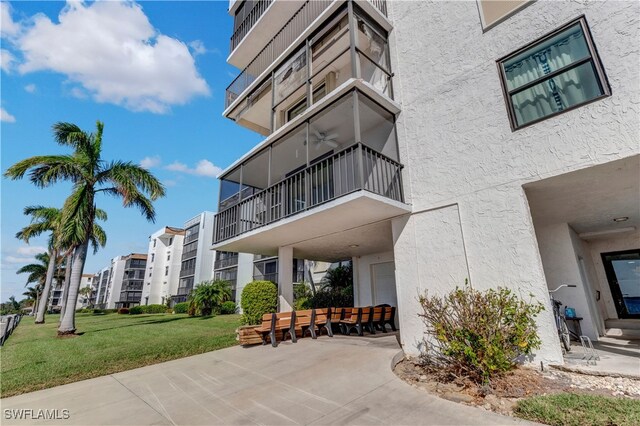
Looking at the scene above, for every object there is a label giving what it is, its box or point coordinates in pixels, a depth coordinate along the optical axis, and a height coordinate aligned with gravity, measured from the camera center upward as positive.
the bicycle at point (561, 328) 6.04 -0.96
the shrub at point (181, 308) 35.64 -1.89
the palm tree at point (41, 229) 23.47 +5.79
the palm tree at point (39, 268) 43.17 +4.31
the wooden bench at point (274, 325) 8.33 -1.02
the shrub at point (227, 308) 28.26 -1.61
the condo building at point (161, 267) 54.84 +5.26
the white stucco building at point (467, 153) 5.32 +3.05
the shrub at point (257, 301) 10.62 -0.37
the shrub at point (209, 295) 24.63 -0.25
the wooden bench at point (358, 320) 9.38 -1.05
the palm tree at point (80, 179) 12.32 +5.32
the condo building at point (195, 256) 46.16 +6.16
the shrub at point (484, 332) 4.51 -0.78
